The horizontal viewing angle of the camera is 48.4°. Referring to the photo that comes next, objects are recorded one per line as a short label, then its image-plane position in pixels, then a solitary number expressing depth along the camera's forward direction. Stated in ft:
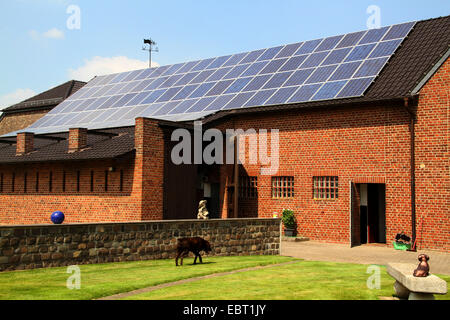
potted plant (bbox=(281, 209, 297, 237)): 74.18
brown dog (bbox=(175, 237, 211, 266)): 48.24
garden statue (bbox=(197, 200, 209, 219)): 62.13
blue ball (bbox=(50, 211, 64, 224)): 64.69
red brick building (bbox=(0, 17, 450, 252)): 63.52
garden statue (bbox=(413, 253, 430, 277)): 30.94
